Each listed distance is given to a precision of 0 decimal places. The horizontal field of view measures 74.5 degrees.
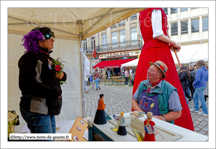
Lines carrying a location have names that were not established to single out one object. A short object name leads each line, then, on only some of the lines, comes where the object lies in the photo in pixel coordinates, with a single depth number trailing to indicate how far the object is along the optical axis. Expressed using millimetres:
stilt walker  1663
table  942
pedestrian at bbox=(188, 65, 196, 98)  5548
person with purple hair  1208
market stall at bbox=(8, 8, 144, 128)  1857
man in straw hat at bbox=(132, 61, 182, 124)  1518
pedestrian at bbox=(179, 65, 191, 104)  4781
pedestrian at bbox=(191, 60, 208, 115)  3463
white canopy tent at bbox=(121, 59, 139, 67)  9677
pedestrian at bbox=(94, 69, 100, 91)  9445
